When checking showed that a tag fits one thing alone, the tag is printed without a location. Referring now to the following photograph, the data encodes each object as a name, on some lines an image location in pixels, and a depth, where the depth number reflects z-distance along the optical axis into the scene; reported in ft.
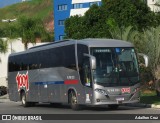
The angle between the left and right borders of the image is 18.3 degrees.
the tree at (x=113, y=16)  180.65
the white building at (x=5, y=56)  235.61
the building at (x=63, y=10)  304.32
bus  75.72
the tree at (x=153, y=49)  101.76
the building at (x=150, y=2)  267.31
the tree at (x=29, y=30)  220.88
